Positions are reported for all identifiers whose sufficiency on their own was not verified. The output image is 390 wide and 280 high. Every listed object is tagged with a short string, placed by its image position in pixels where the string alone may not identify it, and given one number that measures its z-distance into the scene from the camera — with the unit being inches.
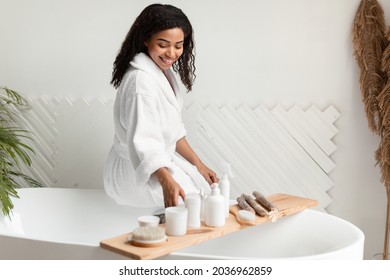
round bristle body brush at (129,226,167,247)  78.6
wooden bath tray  77.2
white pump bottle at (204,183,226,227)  89.6
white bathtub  90.7
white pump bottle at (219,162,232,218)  100.7
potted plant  132.8
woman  98.0
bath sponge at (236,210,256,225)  92.9
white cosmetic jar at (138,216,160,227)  84.4
